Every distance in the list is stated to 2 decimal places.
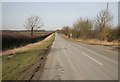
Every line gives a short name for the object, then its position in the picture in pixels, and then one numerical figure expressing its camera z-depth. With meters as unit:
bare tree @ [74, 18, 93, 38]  29.42
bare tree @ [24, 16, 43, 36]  46.84
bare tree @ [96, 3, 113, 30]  27.20
